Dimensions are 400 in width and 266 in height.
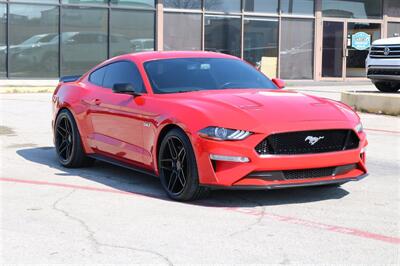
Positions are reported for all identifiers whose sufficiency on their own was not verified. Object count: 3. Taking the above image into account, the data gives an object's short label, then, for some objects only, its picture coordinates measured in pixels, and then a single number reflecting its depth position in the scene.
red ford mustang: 5.61
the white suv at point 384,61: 15.16
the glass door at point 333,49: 26.44
